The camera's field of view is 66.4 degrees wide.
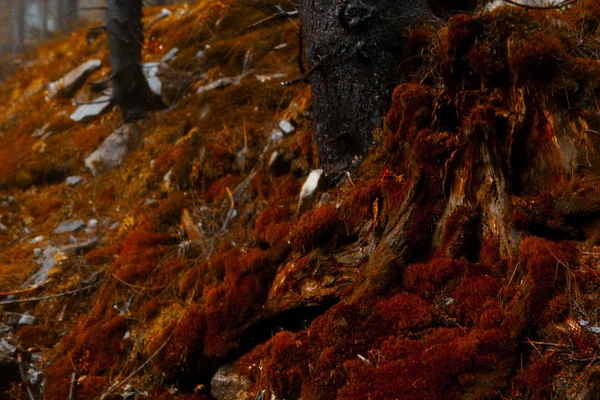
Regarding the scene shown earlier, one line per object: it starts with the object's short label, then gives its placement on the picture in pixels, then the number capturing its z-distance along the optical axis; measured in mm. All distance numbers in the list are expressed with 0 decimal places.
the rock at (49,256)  5081
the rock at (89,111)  7871
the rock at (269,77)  6389
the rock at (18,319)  4660
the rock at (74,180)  6703
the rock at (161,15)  10320
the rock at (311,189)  4031
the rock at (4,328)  4568
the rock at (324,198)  3854
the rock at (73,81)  9203
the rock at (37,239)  5840
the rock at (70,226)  5871
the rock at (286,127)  5062
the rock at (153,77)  7428
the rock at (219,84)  6716
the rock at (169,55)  8172
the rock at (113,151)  6668
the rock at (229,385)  3077
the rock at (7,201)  6660
